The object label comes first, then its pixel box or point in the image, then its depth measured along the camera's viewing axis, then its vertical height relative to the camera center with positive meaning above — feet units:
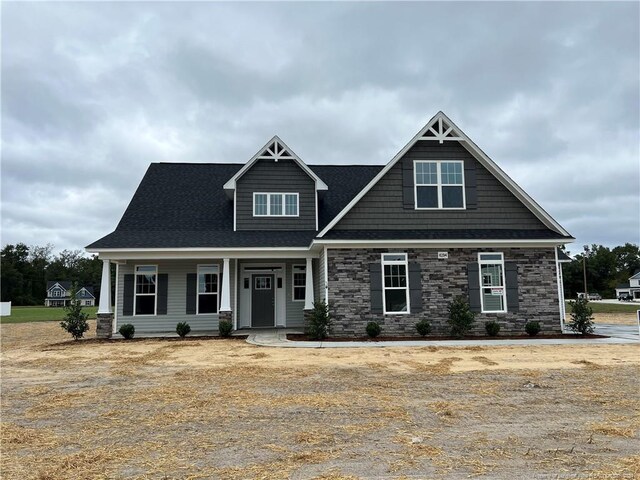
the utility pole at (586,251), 335.88 +28.52
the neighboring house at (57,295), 250.37 +1.10
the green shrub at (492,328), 47.55 -3.93
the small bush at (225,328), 49.70 -3.59
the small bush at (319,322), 46.70 -2.97
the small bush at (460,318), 46.57 -2.74
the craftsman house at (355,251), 48.65 +4.60
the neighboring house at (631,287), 259.02 +0.64
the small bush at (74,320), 50.55 -2.57
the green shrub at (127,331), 50.57 -3.82
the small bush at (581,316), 48.70 -2.87
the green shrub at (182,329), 50.62 -3.71
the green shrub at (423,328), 46.93 -3.70
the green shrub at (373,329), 46.78 -3.73
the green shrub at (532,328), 48.01 -4.03
